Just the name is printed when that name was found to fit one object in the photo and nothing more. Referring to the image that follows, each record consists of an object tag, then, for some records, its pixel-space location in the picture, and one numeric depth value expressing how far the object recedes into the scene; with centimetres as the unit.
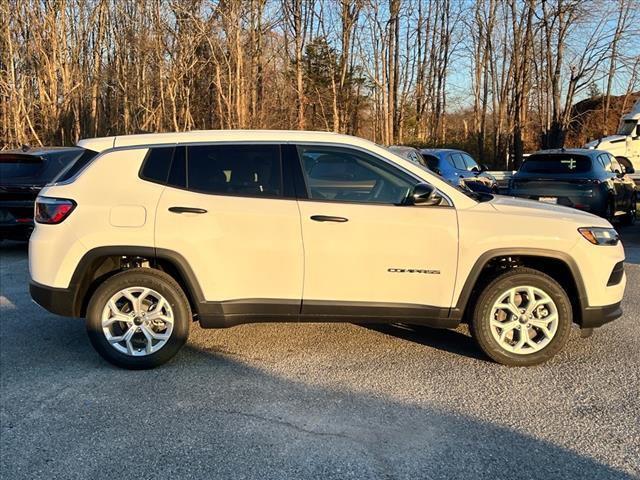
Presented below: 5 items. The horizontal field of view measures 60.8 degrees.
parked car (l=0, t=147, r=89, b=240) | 847
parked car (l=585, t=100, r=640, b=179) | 1905
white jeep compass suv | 424
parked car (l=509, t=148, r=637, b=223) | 1045
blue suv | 1260
